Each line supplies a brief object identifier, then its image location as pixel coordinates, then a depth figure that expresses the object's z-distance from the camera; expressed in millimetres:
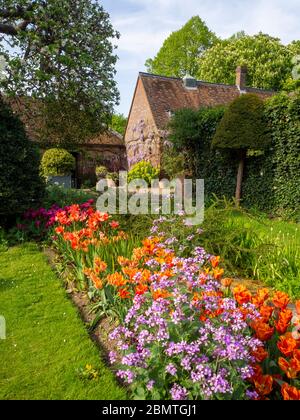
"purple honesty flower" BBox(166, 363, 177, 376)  1846
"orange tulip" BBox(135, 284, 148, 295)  2453
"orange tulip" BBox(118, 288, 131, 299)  2610
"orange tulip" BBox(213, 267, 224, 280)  2641
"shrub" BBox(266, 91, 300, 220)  9297
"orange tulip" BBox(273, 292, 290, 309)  2320
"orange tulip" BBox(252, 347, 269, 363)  1959
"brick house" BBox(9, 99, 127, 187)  21877
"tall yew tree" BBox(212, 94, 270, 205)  9898
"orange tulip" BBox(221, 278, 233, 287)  2697
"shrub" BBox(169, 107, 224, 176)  12148
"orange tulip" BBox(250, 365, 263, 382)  1935
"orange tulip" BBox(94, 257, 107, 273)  3137
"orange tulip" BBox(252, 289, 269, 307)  2395
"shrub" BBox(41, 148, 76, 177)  16828
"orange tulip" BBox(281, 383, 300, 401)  1743
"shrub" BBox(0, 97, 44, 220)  5980
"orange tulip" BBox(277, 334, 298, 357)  1931
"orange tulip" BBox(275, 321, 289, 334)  2162
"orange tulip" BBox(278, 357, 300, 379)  1865
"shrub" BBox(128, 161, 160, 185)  16547
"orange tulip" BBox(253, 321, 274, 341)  2072
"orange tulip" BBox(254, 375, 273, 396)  1878
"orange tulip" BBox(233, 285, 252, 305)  2332
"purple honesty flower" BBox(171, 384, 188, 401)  1815
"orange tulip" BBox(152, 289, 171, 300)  2240
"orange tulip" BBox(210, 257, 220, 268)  2848
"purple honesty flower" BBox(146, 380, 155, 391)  1924
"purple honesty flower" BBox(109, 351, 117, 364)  2068
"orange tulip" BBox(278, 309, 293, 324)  2172
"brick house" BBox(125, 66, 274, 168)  20141
